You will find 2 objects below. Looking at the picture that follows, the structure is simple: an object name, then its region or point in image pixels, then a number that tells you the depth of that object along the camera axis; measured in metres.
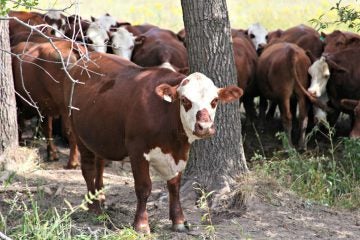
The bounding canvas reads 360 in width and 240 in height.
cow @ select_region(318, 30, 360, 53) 15.49
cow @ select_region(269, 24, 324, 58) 16.12
